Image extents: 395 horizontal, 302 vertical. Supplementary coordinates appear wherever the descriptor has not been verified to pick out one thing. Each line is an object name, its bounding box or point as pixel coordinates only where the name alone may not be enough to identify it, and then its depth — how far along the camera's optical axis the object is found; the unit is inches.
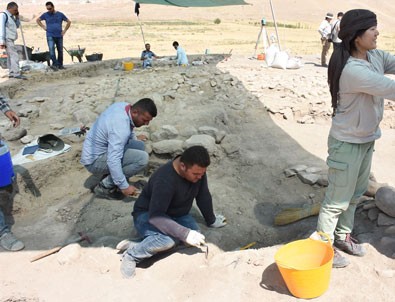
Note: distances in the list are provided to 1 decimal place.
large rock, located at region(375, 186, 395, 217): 118.8
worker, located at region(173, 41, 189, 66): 366.9
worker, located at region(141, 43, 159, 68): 379.6
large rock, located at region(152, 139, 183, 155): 186.4
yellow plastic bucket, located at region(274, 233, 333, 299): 88.1
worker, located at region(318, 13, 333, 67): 361.3
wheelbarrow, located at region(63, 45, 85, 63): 435.2
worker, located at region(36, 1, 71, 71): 344.2
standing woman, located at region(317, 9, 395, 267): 86.7
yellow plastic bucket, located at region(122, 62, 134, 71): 367.9
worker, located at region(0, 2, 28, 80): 301.3
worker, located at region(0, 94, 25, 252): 122.4
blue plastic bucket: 129.0
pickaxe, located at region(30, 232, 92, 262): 117.8
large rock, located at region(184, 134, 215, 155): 186.9
